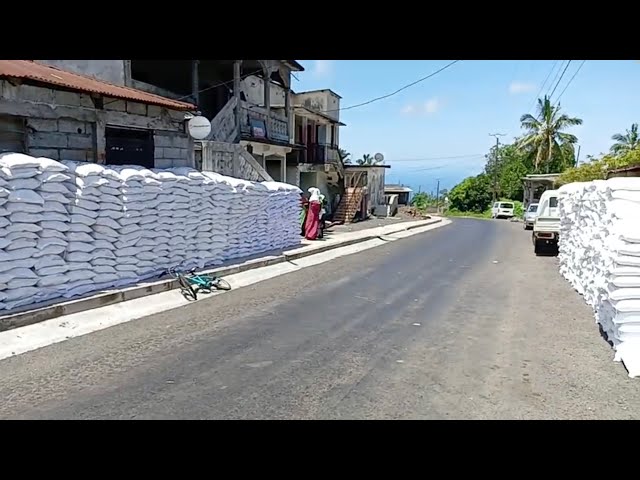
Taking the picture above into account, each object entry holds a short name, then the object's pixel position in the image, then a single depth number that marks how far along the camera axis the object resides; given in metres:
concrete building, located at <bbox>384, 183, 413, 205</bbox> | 57.12
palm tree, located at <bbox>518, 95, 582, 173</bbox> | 43.56
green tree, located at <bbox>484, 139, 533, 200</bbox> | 48.58
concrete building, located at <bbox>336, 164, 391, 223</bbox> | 29.23
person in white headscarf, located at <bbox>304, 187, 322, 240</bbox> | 17.42
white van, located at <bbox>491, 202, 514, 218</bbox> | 45.00
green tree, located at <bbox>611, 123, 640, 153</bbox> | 37.16
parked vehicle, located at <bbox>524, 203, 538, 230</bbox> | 27.95
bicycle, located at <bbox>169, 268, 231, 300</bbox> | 8.50
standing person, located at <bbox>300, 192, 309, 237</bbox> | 17.84
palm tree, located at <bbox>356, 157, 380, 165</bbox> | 62.81
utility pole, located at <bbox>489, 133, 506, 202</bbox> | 53.75
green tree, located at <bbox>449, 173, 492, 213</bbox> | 55.03
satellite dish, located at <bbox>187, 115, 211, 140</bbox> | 12.74
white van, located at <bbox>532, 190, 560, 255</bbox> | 14.77
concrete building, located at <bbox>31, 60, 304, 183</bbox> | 15.05
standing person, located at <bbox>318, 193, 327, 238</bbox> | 17.75
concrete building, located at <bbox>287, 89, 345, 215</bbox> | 28.11
